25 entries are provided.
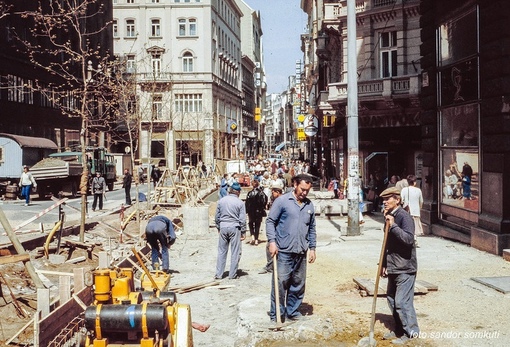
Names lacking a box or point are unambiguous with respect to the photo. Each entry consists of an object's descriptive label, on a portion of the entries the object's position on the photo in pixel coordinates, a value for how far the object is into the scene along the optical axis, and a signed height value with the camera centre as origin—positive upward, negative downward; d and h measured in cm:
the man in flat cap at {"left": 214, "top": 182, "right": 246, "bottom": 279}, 1091 -120
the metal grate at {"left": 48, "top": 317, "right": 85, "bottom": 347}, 648 -190
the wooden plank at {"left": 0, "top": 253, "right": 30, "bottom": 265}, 706 -112
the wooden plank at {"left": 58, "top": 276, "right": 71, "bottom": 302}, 699 -143
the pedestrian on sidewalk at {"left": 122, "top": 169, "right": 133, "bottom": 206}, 2659 -89
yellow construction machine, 561 -146
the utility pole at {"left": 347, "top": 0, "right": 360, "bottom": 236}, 1592 +92
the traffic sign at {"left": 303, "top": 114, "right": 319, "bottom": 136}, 2985 +186
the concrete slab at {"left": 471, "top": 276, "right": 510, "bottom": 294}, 904 -193
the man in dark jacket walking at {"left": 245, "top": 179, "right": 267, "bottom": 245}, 1541 -117
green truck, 2917 -39
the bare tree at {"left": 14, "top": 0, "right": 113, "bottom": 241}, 4169 +1001
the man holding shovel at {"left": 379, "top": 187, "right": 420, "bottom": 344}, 670 -118
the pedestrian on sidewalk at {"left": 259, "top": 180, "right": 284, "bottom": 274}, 1149 -200
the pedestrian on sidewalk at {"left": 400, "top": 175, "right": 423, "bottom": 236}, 1455 -94
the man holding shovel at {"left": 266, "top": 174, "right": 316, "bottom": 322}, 759 -100
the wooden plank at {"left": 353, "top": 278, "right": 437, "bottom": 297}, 890 -190
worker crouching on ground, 1059 -129
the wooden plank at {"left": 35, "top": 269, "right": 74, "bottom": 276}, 870 -156
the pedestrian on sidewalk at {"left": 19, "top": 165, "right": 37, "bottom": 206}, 2592 -73
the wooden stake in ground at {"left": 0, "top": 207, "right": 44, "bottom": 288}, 756 -105
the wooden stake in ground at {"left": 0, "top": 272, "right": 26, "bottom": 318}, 795 -190
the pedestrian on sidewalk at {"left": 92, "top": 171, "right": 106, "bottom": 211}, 2444 -89
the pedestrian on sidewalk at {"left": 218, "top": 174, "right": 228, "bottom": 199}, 2112 -86
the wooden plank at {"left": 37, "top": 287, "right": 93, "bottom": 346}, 619 -168
